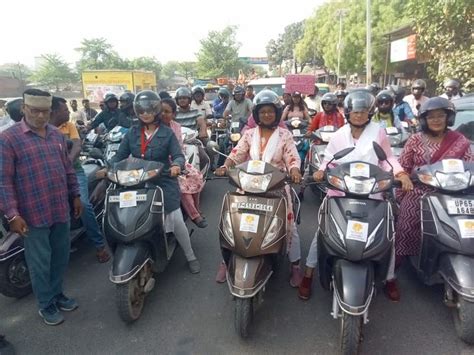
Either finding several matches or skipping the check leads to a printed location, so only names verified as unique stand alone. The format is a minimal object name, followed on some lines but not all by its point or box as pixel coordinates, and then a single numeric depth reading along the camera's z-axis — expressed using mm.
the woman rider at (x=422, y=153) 3012
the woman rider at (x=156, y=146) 3318
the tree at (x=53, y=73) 46406
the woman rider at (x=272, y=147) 3156
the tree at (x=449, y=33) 7496
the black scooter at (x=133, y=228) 2789
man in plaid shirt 2594
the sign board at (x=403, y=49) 16767
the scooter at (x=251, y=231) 2566
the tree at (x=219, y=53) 39812
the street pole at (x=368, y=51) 16719
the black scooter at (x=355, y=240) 2311
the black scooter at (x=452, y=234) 2463
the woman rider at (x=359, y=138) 2885
